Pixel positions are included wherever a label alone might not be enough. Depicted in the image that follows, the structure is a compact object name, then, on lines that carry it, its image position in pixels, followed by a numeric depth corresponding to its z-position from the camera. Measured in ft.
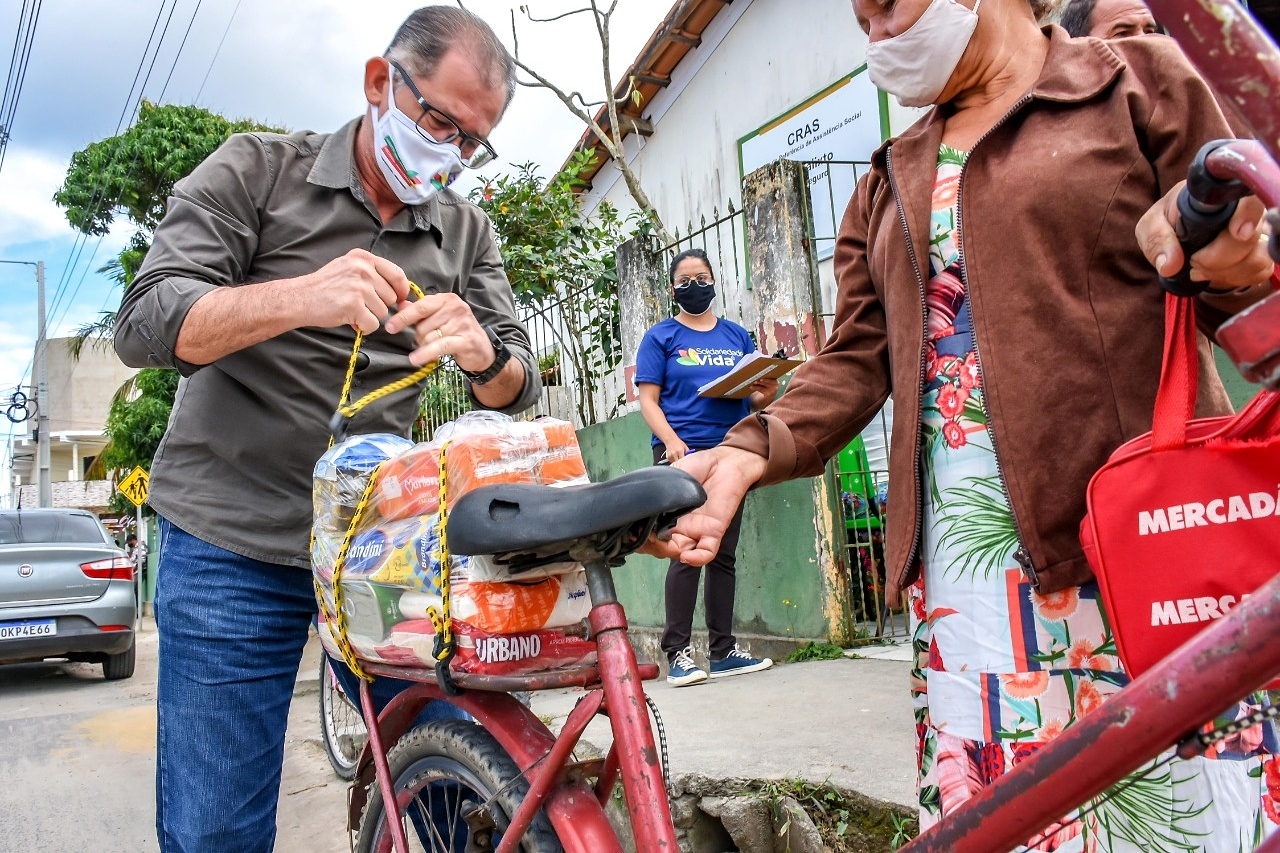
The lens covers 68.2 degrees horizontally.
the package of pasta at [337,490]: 5.09
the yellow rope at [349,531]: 4.98
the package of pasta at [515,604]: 4.38
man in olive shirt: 5.16
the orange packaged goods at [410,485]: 4.65
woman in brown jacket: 4.05
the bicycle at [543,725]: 3.93
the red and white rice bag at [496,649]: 4.36
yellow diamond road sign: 40.61
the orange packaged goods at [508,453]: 4.47
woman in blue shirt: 14.42
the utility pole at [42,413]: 71.67
